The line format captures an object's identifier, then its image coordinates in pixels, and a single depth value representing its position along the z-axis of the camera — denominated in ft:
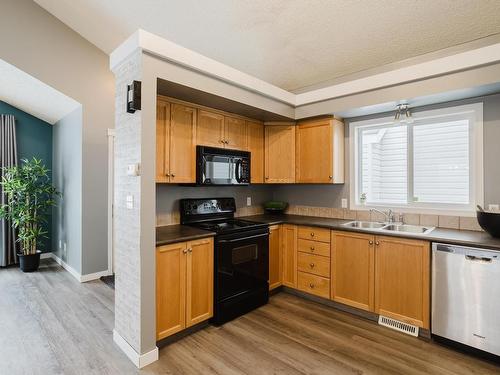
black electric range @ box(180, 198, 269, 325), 8.97
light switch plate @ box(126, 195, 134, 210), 7.35
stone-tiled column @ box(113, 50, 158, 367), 6.93
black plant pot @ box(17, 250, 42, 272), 14.42
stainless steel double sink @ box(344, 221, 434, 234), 9.83
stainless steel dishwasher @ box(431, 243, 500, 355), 7.08
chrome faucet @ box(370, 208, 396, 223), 10.70
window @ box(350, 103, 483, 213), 9.34
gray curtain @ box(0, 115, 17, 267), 15.29
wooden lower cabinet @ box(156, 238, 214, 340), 7.57
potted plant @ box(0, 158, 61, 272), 14.23
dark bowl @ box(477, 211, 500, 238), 7.72
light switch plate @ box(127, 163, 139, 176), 7.04
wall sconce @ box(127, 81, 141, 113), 6.86
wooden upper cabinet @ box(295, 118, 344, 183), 11.46
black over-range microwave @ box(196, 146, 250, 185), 9.70
